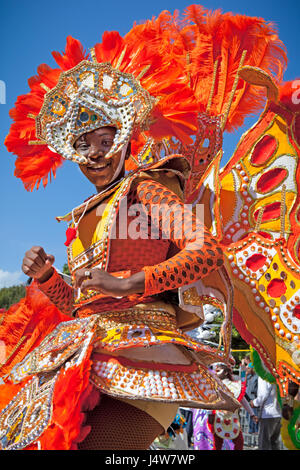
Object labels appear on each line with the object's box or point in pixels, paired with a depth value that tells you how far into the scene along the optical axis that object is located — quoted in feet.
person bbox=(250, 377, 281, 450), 23.38
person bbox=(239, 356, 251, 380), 27.69
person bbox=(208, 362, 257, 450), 21.84
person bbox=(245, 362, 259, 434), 27.76
